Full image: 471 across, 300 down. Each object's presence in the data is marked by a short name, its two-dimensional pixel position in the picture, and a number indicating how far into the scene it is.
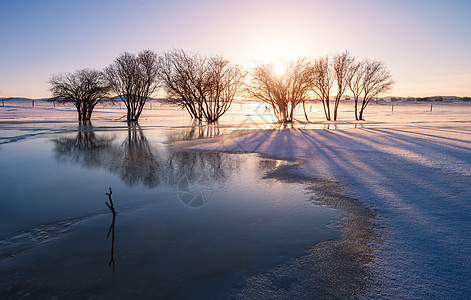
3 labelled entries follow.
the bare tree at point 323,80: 37.72
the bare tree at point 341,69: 38.91
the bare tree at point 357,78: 39.58
